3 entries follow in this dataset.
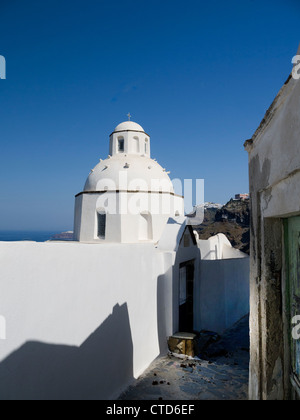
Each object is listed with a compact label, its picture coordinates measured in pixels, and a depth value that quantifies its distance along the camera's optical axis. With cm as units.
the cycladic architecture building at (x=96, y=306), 339
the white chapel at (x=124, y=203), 1231
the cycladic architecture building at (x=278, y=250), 254
